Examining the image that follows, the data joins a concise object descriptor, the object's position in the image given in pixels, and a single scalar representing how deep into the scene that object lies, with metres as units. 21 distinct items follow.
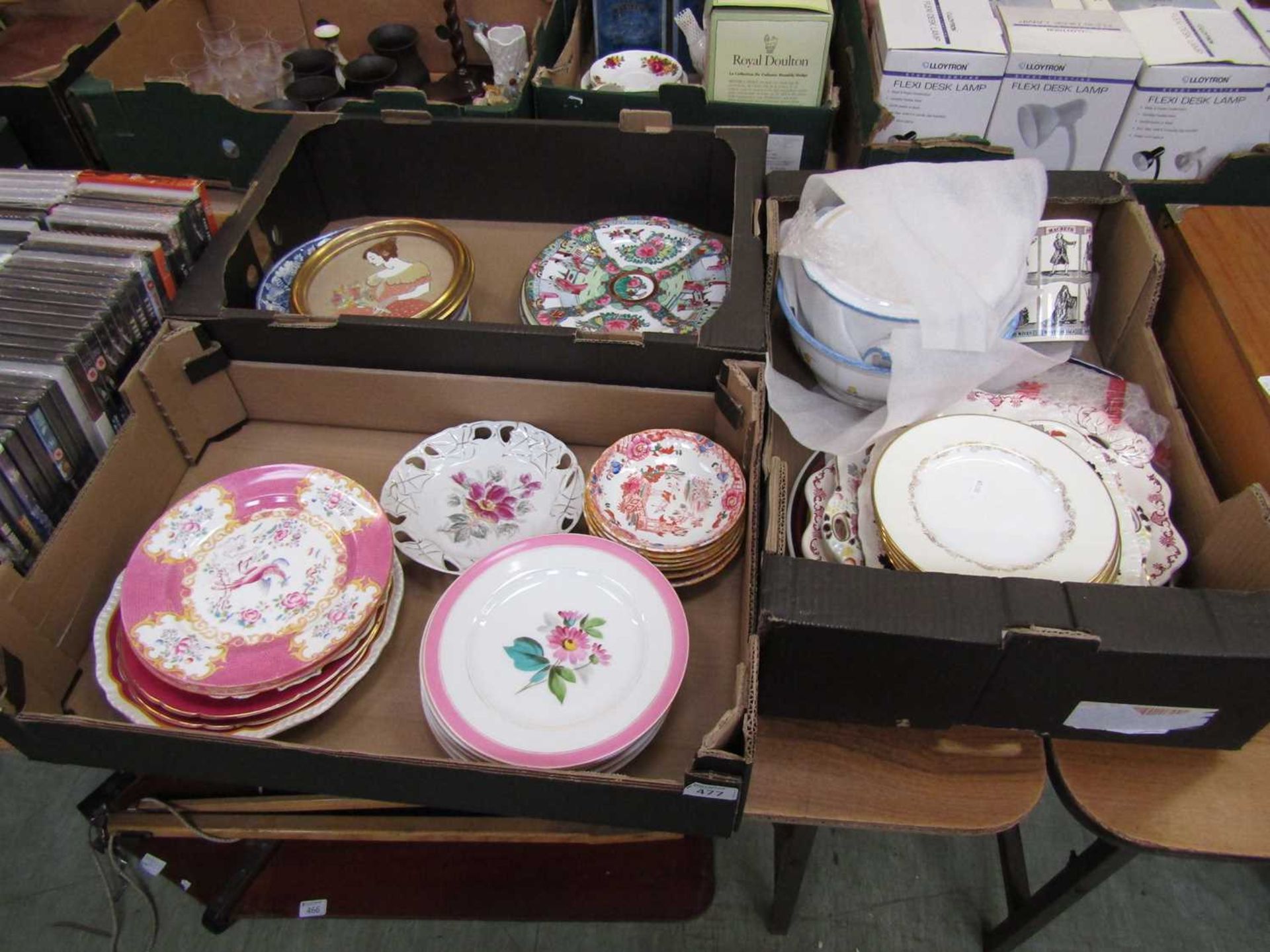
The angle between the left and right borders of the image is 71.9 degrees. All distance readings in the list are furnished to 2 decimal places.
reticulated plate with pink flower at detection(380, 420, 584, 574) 1.03
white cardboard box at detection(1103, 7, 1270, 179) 1.13
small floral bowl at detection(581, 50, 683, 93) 1.51
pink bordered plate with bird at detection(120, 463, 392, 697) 0.89
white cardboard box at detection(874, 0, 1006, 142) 1.16
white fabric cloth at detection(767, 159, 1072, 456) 0.95
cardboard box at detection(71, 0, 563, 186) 1.30
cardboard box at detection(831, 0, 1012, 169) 1.18
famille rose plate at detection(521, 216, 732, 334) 1.21
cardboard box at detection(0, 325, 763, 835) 0.76
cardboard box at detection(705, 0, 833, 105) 1.20
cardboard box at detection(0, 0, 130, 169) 1.38
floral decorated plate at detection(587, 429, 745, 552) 0.99
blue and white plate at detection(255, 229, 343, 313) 1.18
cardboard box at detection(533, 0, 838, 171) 1.26
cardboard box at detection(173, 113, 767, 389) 1.02
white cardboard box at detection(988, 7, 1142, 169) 1.14
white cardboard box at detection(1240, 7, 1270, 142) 1.16
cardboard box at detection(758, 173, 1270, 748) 0.70
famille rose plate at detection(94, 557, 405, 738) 0.87
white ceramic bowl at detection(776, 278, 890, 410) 0.99
